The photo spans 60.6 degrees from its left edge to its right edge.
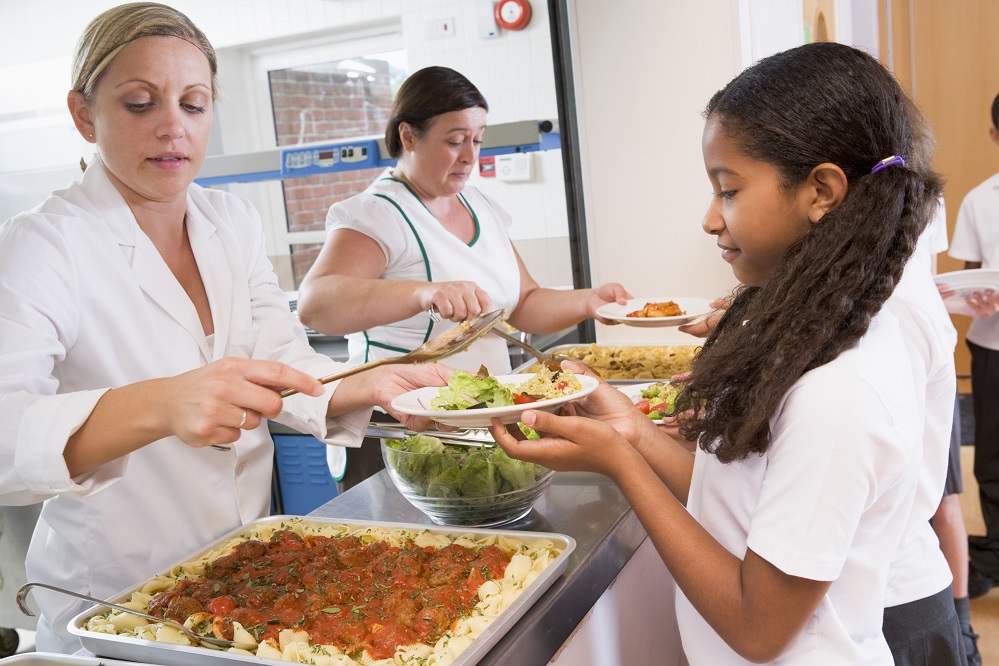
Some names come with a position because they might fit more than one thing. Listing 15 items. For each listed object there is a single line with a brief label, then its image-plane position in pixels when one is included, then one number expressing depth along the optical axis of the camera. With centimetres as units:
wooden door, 563
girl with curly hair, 97
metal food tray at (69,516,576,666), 105
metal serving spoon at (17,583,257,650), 110
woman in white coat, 114
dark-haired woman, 226
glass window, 488
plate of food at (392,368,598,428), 124
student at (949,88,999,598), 316
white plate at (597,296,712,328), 223
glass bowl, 149
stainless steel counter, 116
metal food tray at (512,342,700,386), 238
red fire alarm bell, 380
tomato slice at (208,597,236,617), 119
